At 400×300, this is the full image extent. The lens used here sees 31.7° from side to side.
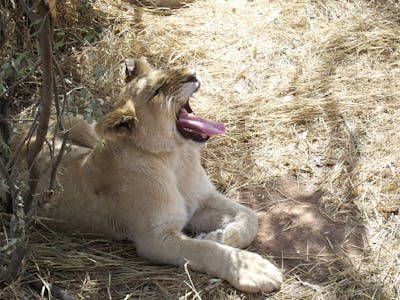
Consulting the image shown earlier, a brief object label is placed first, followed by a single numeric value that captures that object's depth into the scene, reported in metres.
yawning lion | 4.02
